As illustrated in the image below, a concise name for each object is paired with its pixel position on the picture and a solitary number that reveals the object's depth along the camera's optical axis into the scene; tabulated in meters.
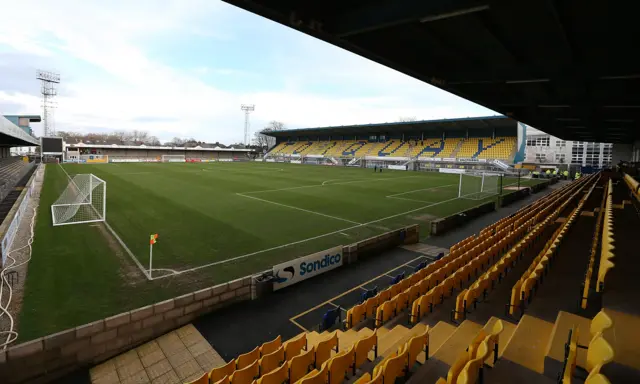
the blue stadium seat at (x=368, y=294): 8.70
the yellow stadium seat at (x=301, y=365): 4.89
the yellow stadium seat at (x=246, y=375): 4.86
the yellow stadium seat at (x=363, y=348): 4.98
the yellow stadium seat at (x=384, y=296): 7.83
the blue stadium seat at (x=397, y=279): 9.47
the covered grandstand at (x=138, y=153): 76.19
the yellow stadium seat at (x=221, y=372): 5.08
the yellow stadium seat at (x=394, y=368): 4.28
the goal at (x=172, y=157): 89.42
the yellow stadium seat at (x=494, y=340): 4.16
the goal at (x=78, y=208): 17.27
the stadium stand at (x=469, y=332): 3.87
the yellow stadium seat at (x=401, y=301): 7.37
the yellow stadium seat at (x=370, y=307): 7.51
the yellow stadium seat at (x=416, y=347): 4.67
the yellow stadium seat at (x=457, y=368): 3.71
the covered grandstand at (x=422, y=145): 59.91
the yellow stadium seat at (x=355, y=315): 7.13
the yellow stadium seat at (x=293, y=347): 5.64
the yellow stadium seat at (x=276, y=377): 4.56
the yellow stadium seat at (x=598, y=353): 2.96
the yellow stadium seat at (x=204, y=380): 4.83
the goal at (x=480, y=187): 29.91
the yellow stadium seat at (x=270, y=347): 5.85
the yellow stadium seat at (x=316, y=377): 4.26
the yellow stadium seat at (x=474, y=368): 3.41
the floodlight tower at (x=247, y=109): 111.43
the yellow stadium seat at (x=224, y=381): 4.65
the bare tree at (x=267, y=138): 145.48
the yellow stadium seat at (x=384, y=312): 7.01
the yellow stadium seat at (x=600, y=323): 3.69
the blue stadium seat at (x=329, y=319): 7.35
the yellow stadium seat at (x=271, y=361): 5.22
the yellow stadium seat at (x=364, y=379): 4.19
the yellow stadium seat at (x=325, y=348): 5.30
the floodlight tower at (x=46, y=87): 75.94
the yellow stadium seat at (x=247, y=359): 5.49
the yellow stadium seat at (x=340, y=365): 4.54
